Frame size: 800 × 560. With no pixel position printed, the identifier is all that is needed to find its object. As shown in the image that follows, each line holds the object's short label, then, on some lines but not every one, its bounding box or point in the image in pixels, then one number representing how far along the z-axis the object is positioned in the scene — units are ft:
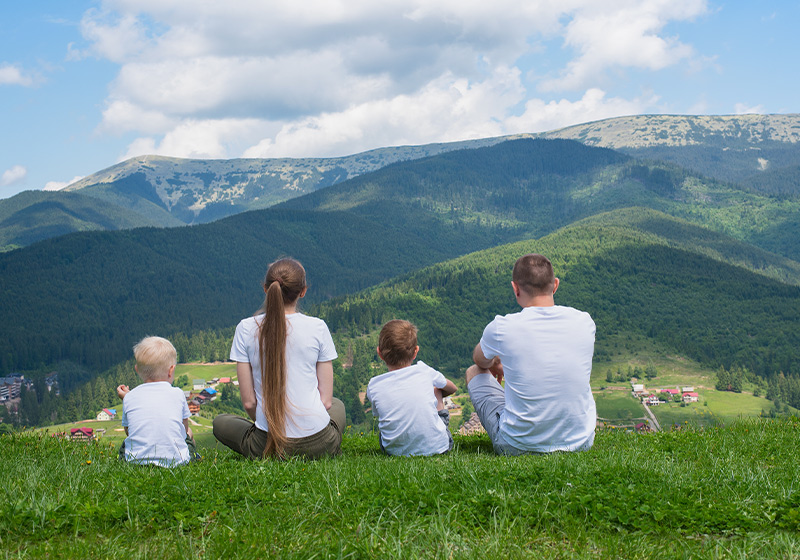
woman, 20.80
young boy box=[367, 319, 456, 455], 22.94
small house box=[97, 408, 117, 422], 330.34
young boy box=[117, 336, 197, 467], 21.03
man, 20.43
